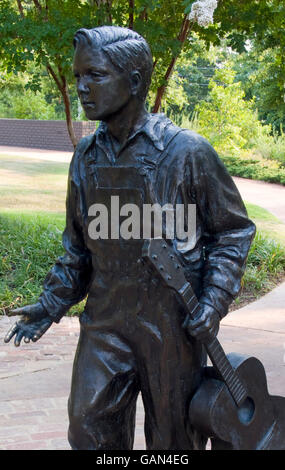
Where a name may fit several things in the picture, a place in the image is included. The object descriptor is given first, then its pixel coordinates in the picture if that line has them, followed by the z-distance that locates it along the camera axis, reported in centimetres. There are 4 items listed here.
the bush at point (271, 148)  2261
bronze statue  266
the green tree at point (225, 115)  2330
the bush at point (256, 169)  1855
